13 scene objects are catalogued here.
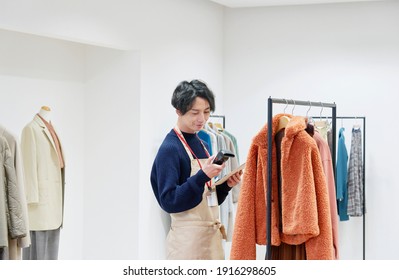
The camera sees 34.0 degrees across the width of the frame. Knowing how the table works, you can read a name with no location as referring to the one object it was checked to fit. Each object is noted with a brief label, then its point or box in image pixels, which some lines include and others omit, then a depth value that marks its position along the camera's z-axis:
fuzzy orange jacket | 2.58
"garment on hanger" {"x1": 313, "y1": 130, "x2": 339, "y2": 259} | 2.87
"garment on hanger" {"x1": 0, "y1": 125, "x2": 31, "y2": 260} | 3.35
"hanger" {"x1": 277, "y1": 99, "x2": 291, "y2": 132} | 2.70
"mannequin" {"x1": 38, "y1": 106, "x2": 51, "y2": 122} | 4.19
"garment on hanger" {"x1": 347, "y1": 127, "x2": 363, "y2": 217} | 5.27
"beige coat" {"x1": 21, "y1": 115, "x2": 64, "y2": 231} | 4.00
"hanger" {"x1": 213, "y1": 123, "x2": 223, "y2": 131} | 5.28
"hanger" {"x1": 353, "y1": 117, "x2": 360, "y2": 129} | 5.38
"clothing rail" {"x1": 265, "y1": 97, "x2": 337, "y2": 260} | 2.63
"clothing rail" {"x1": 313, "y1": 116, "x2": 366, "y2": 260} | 5.32
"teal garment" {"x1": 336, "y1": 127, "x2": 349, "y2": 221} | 5.21
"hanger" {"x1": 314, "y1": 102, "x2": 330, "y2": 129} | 4.68
